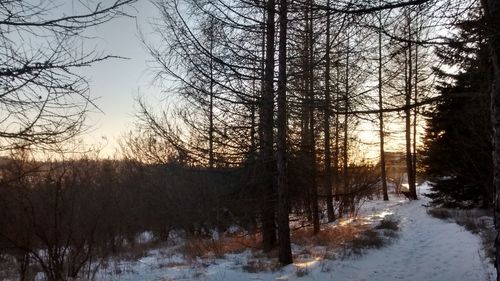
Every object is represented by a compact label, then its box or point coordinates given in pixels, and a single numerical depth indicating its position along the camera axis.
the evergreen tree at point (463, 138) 5.77
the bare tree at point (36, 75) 4.20
